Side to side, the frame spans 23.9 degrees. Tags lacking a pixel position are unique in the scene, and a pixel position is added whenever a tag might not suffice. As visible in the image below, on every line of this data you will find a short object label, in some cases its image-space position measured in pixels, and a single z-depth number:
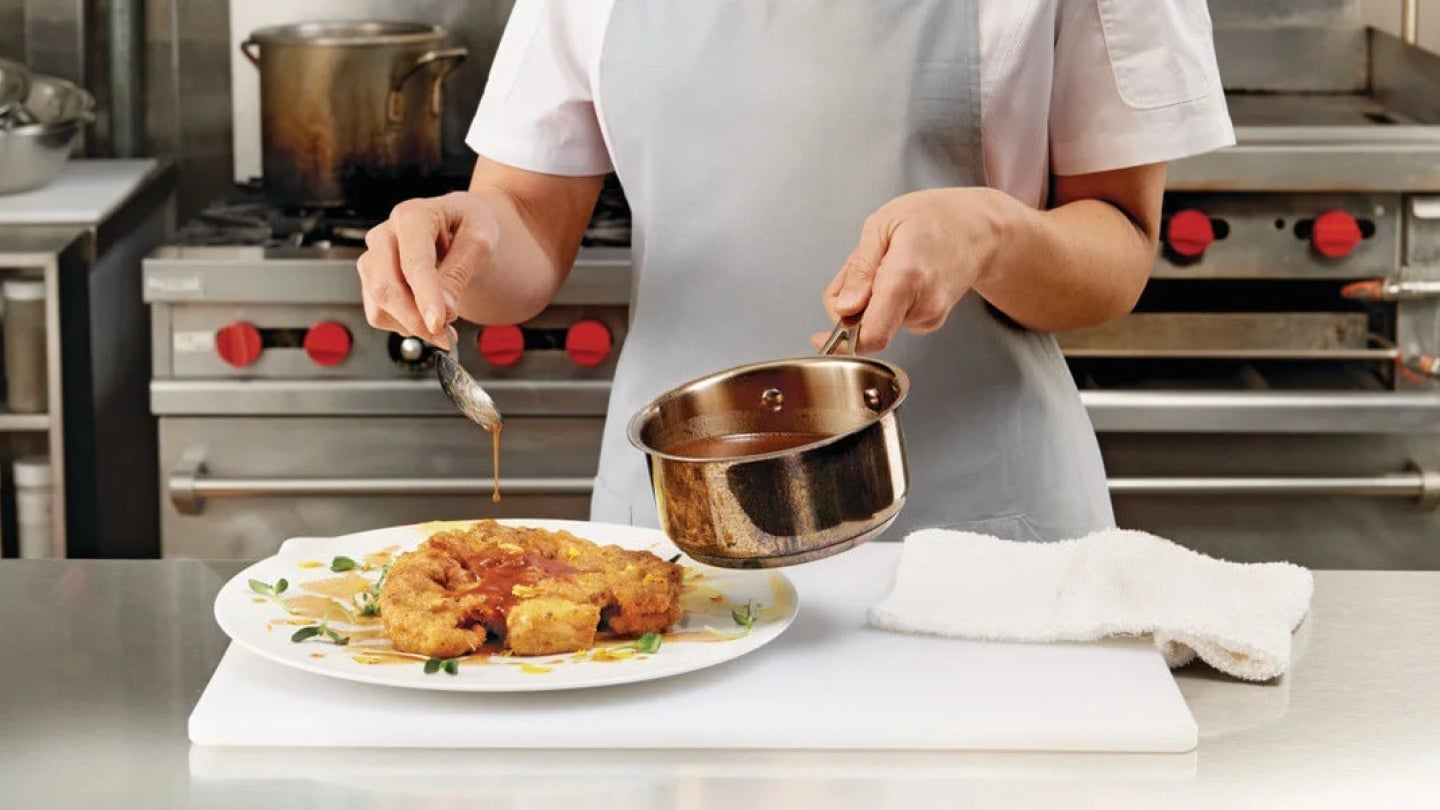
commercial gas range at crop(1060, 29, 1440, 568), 3.05
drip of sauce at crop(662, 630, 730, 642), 1.75
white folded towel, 1.76
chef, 2.07
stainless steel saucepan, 1.68
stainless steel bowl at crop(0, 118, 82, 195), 3.13
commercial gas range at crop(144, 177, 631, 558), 2.97
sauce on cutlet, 1.75
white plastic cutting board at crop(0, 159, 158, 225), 3.07
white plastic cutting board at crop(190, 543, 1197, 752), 1.67
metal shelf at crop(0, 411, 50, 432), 3.01
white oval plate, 1.69
